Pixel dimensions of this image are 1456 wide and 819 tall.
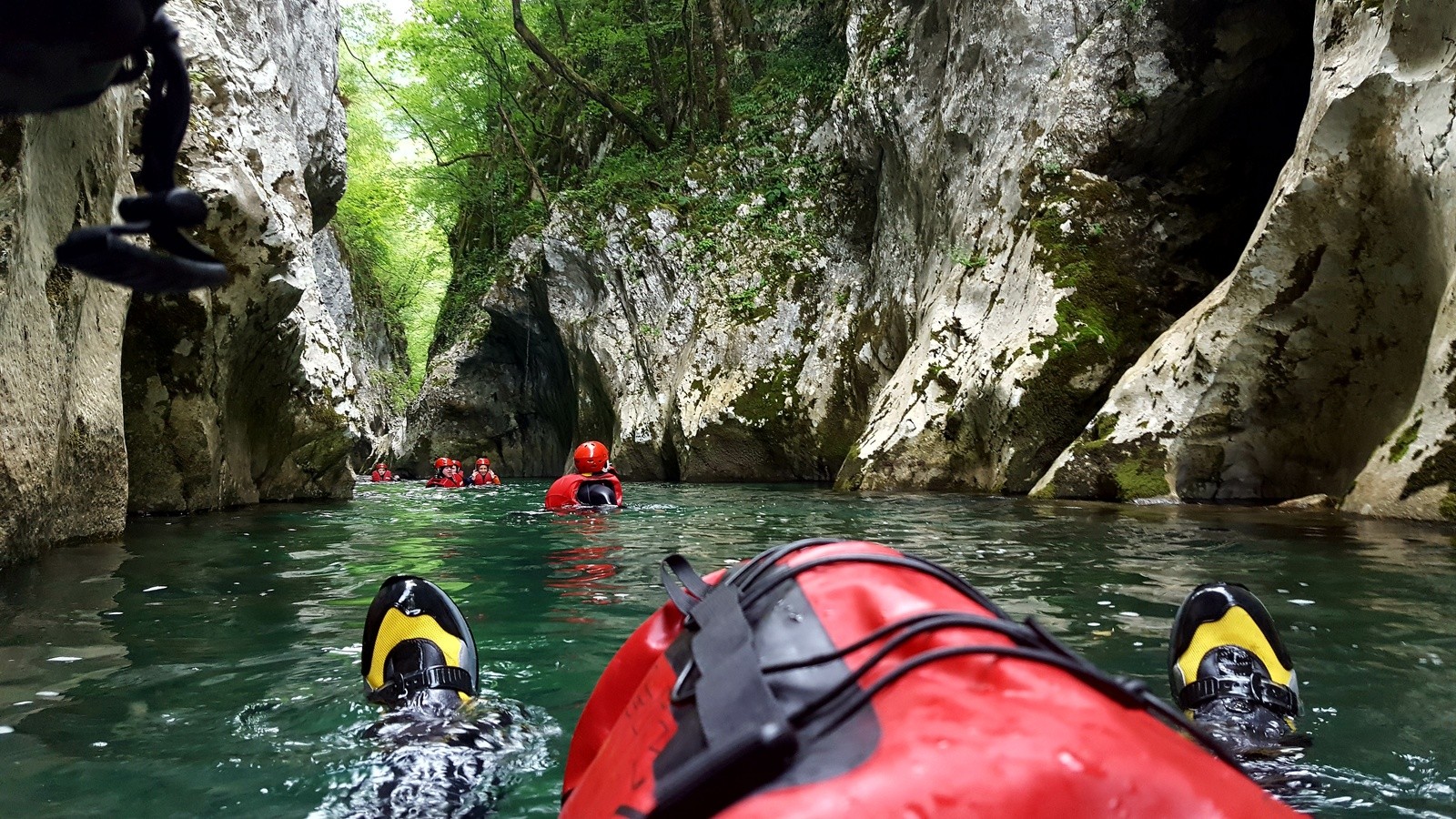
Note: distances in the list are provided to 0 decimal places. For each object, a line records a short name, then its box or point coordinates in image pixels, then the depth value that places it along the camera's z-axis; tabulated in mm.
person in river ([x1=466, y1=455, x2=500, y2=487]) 17312
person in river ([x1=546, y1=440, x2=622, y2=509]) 9094
